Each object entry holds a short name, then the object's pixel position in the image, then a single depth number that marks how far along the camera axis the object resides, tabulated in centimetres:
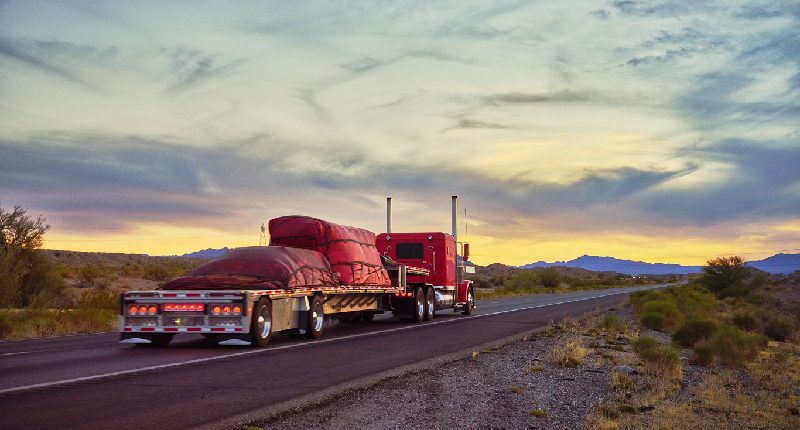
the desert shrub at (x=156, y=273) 6062
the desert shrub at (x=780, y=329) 2456
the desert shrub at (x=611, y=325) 2162
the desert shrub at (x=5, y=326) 1875
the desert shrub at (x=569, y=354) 1382
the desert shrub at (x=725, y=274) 6334
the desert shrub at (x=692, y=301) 3277
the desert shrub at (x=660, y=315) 2570
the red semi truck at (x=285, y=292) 1529
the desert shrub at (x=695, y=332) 1950
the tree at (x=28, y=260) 3181
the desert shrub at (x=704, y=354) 1537
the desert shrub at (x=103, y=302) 2540
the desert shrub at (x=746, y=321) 2700
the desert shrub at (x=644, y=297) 3971
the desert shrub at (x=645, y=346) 1379
